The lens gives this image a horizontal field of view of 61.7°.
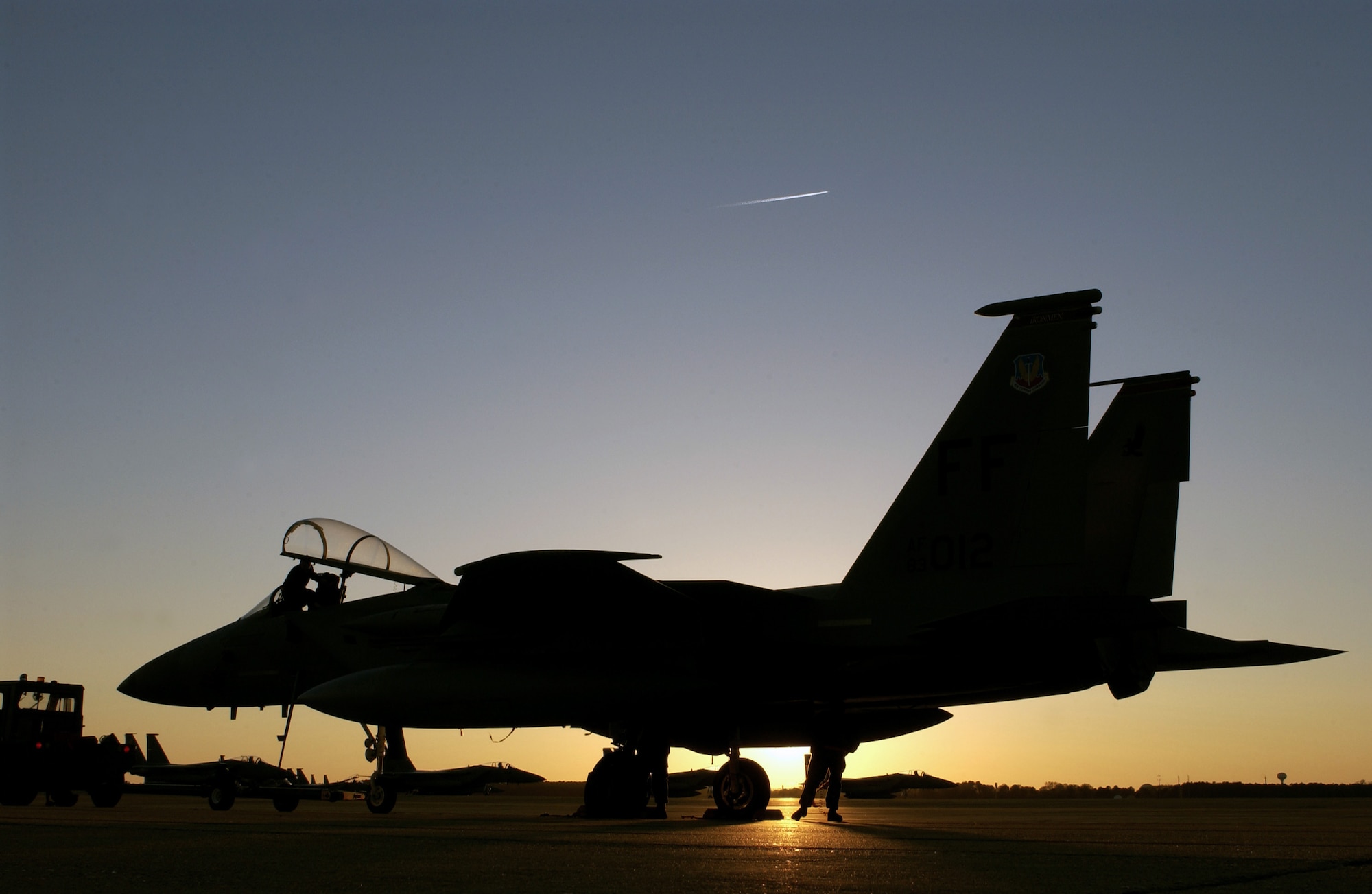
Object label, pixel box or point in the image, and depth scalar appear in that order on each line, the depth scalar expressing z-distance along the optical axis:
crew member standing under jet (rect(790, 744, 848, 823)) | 12.20
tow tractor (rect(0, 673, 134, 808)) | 14.12
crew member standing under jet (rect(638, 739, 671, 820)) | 11.50
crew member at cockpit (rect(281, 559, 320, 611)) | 13.46
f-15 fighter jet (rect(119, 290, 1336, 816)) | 9.52
